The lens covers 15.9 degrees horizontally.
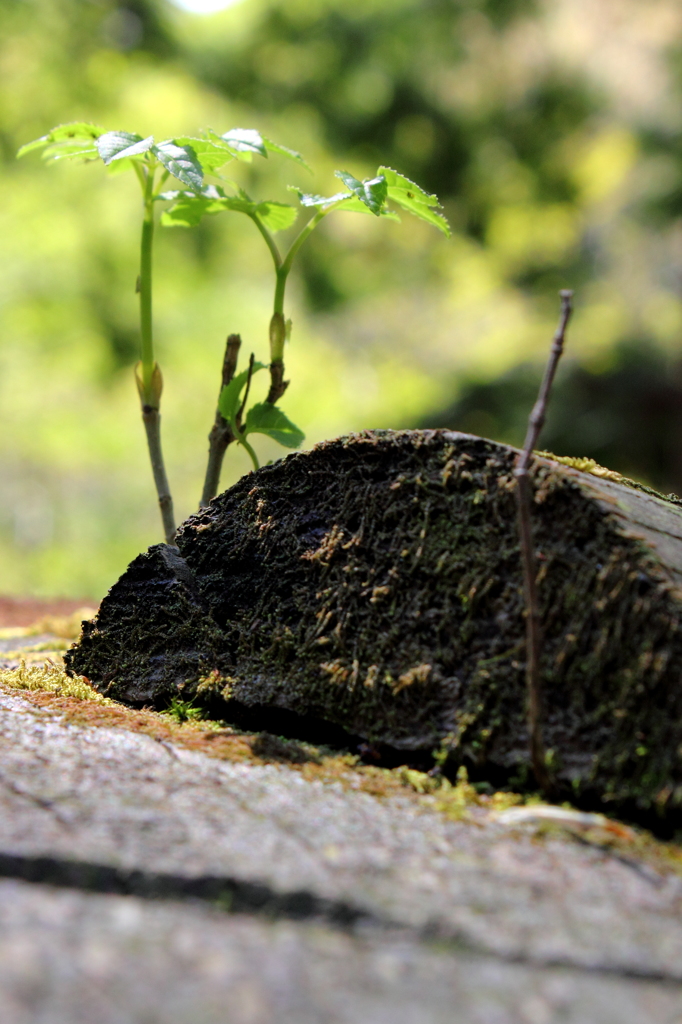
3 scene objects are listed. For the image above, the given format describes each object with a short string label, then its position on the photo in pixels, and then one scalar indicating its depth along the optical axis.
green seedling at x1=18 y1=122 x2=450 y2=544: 0.65
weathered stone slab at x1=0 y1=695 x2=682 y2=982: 0.56
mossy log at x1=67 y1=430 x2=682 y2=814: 0.60
